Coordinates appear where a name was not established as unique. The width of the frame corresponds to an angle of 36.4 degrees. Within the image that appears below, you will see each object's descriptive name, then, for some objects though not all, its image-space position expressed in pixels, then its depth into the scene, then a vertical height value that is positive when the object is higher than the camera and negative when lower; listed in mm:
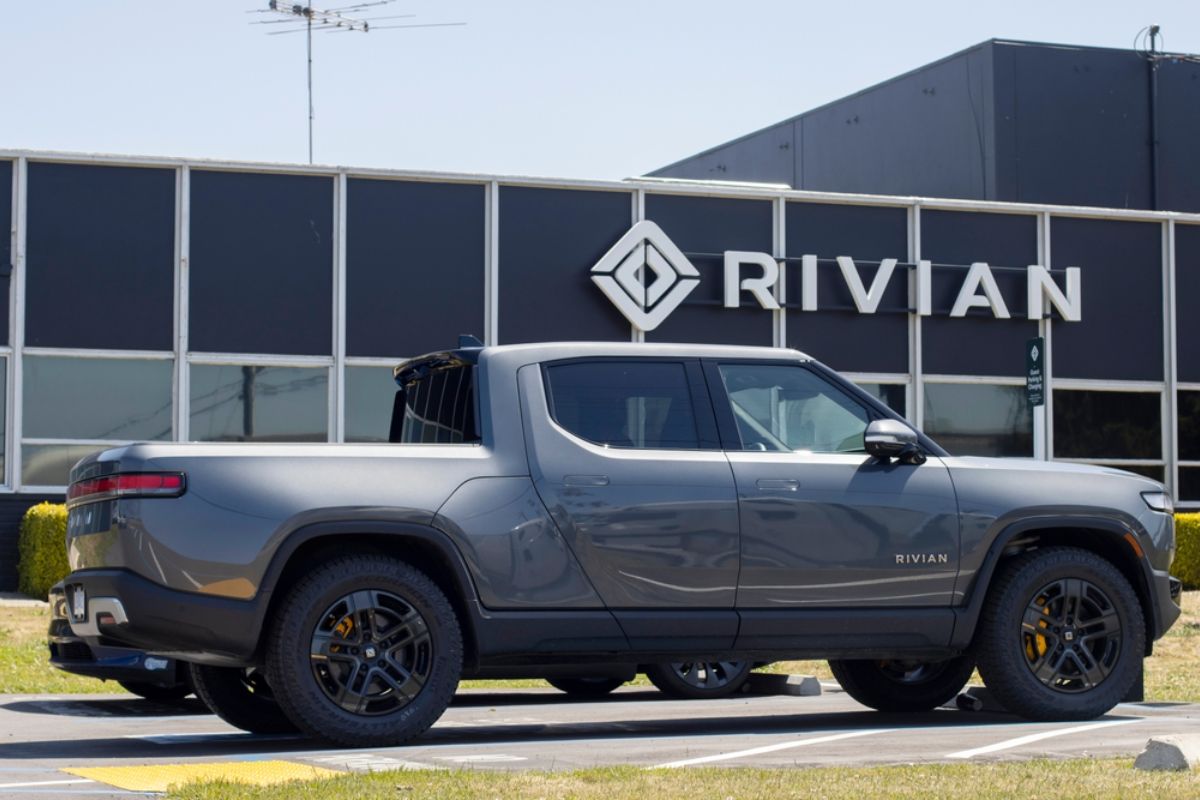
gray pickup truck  7891 -475
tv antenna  27062 +6350
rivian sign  22234 +2023
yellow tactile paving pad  6832 -1290
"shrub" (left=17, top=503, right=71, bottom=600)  19234 -1083
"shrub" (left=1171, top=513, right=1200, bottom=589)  22328 -1359
